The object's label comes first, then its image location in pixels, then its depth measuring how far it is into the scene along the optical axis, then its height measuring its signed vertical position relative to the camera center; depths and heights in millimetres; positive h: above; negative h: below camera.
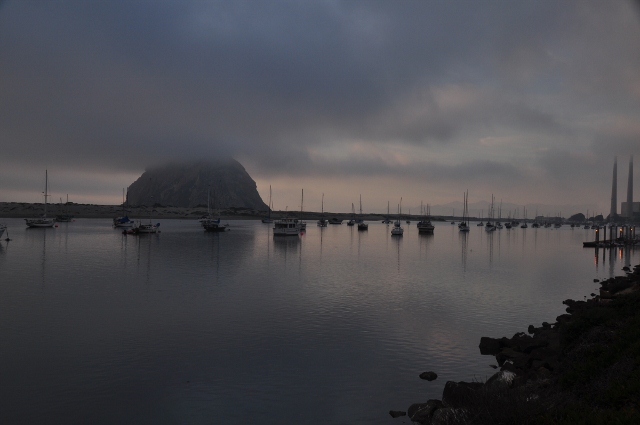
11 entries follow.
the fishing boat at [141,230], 97250 -4940
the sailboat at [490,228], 162375 -4571
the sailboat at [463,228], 151375 -4432
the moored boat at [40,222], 116581 -4458
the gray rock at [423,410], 11695 -5376
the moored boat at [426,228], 137625 -4301
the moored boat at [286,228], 101125 -4000
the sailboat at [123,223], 124750 -4408
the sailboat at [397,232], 114012 -4772
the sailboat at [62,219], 155750 -4567
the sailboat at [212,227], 114375 -4546
